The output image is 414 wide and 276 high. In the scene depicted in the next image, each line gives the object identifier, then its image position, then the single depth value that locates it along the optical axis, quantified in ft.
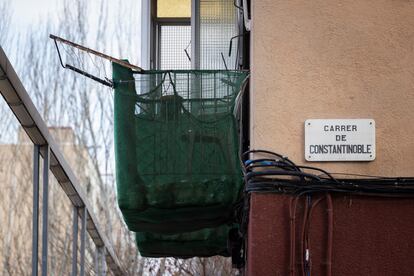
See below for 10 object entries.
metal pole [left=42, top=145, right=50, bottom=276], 42.13
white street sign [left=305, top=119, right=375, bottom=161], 24.55
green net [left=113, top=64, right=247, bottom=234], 30.90
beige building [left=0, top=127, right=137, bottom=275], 94.50
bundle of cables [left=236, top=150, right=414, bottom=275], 23.64
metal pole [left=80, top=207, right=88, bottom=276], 51.29
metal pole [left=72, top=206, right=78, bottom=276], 48.98
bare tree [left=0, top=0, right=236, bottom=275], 86.80
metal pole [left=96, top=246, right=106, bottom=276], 59.52
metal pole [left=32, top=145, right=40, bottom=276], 40.52
